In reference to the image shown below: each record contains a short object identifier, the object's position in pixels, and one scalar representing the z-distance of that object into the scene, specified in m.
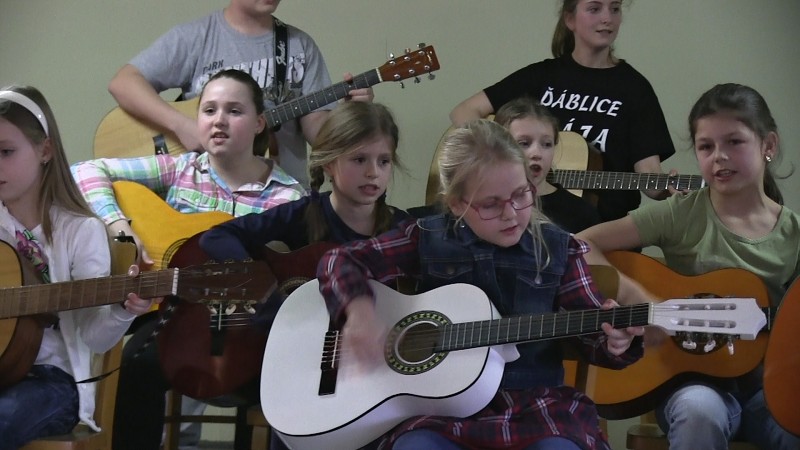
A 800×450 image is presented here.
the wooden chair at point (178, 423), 6.09
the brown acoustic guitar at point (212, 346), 5.09
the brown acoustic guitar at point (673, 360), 4.82
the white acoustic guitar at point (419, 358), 3.96
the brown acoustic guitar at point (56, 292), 4.60
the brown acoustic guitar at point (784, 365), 4.43
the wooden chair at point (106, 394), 4.67
